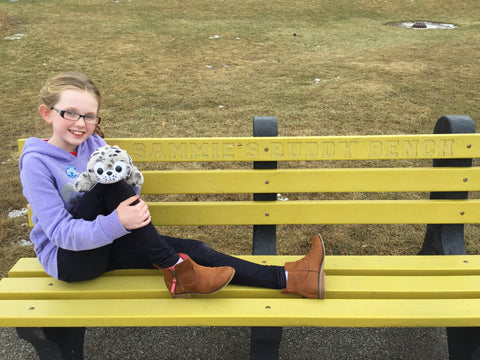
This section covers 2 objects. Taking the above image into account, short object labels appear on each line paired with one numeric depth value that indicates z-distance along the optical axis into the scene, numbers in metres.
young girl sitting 1.89
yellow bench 1.89
